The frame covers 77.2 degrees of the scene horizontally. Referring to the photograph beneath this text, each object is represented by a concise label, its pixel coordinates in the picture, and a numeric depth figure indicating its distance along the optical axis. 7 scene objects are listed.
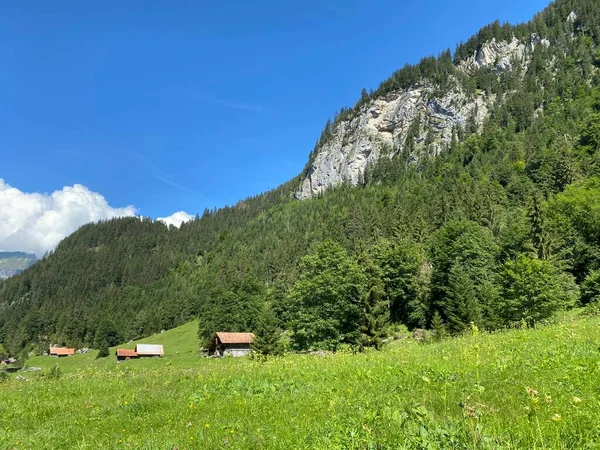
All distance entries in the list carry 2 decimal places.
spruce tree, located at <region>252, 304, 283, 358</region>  47.69
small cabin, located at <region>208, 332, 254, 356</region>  70.88
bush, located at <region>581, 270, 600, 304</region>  38.47
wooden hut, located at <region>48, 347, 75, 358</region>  133.75
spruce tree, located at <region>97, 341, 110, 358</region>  105.86
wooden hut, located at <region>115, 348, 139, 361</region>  92.74
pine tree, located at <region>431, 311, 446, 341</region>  38.72
